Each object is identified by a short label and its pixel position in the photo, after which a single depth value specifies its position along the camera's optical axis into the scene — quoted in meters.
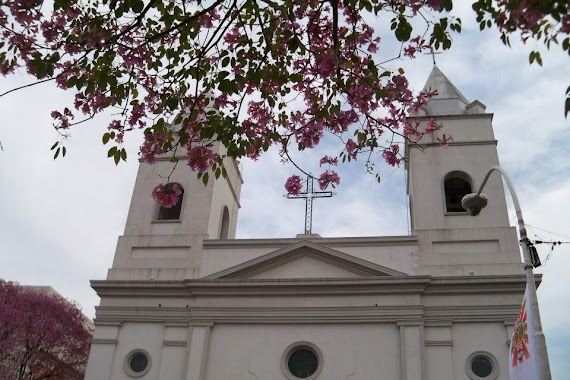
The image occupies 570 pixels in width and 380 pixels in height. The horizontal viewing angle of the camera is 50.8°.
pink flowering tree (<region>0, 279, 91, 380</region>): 22.28
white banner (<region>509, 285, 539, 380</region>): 8.05
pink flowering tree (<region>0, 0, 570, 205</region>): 6.34
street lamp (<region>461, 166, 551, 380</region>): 7.77
